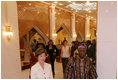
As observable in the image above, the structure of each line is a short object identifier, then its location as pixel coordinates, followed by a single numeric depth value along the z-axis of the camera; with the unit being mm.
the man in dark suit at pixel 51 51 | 4884
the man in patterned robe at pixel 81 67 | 2230
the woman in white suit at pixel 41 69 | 1937
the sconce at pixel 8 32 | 4434
